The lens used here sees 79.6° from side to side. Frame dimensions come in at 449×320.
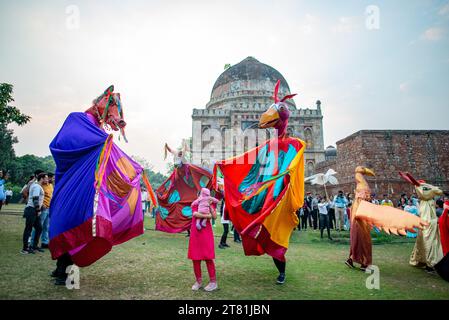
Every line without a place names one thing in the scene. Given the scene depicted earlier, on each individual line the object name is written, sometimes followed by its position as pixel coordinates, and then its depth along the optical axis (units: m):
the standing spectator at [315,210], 13.34
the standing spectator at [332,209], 11.99
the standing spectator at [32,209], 6.06
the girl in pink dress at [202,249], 3.88
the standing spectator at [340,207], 12.22
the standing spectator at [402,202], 12.44
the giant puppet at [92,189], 3.59
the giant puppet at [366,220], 4.38
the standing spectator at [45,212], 6.77
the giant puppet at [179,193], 8.94
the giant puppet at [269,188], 4.14
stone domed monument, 34.97
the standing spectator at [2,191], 8.59
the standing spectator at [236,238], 8.93
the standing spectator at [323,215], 10.87
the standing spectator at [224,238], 7.72
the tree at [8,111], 9.22
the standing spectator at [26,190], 6.62
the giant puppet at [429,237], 5.23
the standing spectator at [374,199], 12.76
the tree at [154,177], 77.44
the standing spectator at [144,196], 13.63
